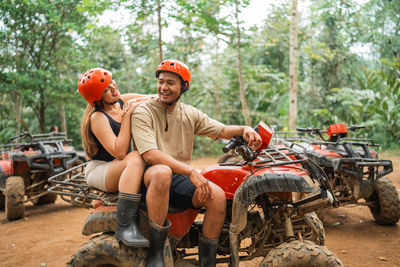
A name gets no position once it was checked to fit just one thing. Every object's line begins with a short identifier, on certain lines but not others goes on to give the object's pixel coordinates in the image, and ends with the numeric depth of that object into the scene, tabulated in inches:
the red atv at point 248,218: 93.2
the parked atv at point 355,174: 166.7
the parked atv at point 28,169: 216.8
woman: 91.2
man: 92.3
